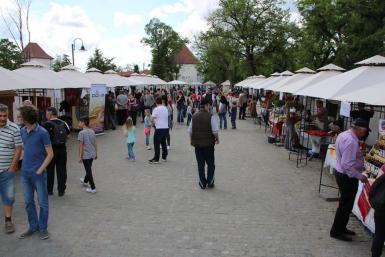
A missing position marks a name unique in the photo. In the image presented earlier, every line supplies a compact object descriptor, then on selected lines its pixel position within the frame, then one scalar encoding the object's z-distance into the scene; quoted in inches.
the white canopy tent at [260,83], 880.3
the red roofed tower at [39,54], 4078.7
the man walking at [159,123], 415.8
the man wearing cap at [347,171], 210.4
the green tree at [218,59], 1673.2
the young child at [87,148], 304.7
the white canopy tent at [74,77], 593.0
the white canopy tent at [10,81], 318.3
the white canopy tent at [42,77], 473.5
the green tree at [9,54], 2293.3
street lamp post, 1235.2
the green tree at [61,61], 2347.4
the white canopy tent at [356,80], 289.9
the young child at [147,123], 508.6
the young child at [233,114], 771.8
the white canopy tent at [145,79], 1193.4
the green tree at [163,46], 3068.4
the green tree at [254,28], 1611.5
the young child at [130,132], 432.1
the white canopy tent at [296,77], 613.0
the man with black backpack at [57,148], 291.0
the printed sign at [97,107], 634.8
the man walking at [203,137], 313.9
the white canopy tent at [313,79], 443.2
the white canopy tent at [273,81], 757.8
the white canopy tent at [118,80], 869.3
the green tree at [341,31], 966.2
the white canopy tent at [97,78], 759.4
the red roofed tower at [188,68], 4124.0
